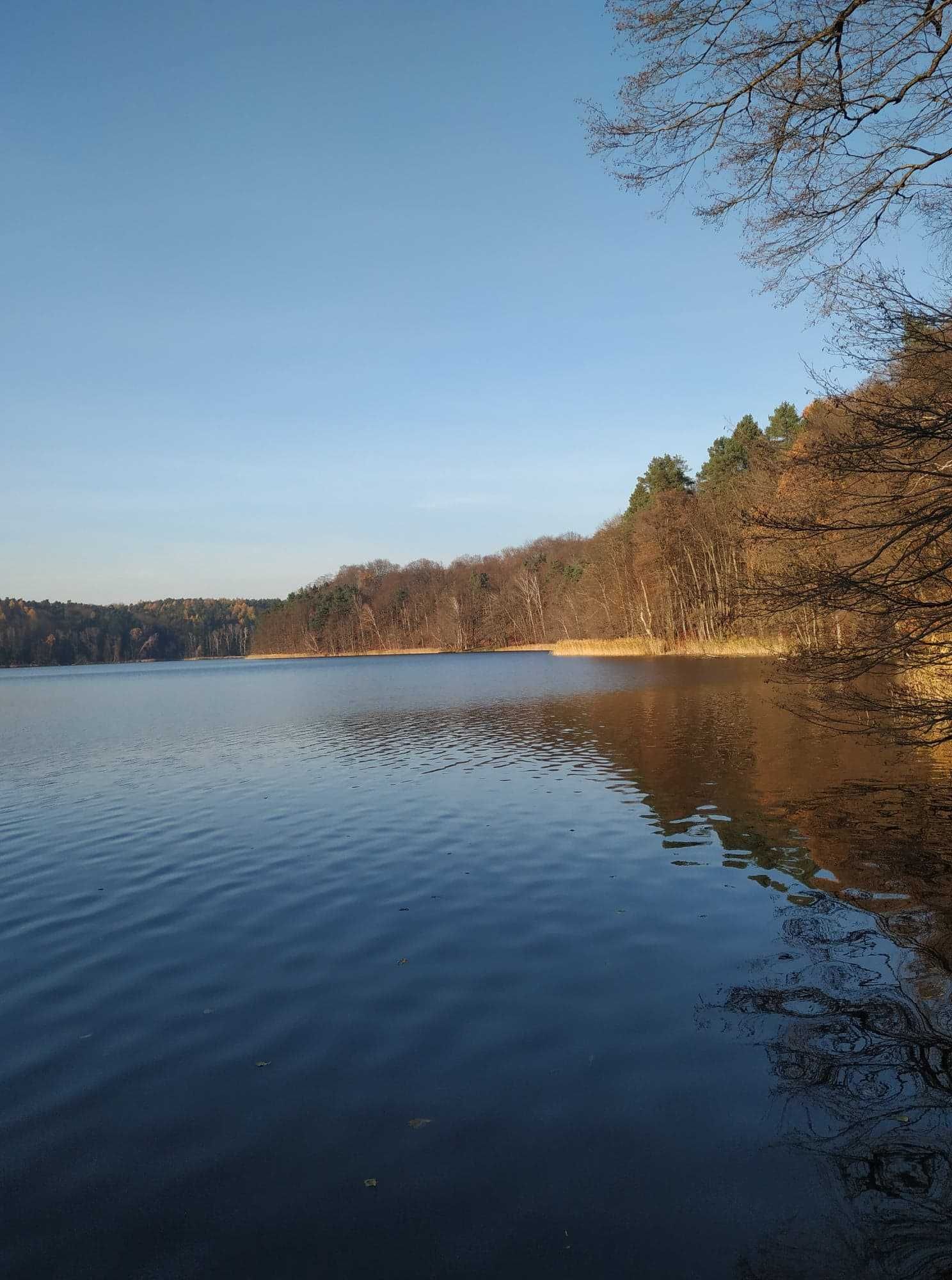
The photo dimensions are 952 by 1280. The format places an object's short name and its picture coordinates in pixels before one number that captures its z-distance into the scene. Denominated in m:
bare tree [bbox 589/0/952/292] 5.31
